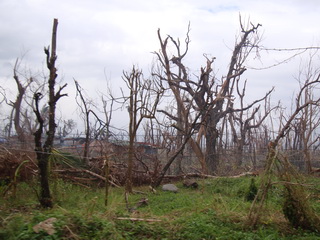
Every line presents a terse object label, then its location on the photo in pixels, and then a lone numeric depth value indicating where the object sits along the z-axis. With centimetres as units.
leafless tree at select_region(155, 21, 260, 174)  1356
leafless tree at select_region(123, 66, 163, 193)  910
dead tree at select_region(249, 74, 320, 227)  530
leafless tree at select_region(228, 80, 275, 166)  1495
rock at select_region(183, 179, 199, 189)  1100
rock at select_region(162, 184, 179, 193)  1042
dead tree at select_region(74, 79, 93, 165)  1106
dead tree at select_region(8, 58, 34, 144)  1714
